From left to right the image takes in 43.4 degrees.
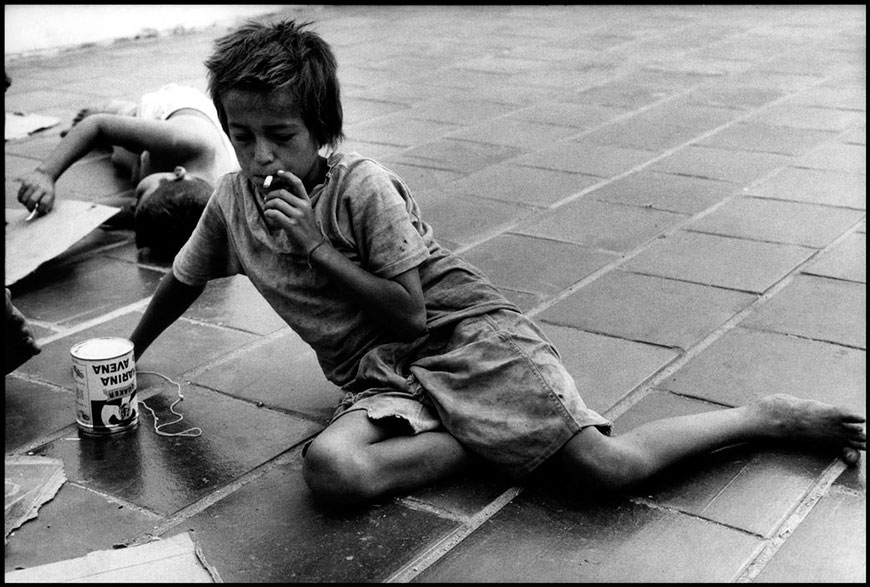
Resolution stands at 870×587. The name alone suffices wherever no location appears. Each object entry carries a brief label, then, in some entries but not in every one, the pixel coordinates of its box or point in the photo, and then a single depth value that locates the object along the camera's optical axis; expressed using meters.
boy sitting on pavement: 2.20
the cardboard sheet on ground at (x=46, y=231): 3.52
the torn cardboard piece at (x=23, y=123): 5.18
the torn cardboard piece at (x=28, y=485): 2.16
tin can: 2.41
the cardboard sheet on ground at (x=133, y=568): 1.90
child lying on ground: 3.66
